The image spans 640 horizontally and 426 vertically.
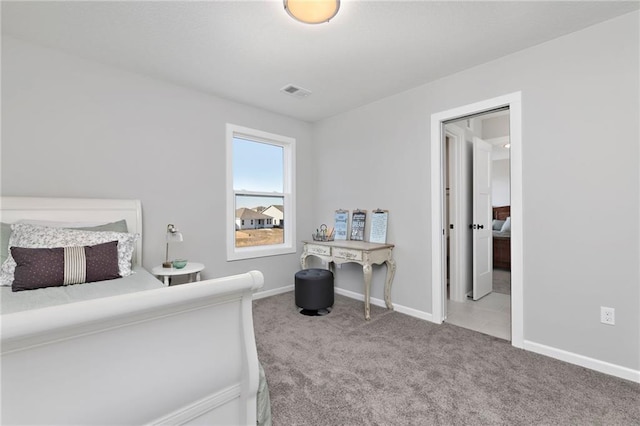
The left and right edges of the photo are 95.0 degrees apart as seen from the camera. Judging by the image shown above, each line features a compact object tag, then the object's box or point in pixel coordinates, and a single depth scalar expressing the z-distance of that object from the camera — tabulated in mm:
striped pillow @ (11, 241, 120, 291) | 1793
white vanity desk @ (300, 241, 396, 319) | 3016
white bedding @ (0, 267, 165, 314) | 1511
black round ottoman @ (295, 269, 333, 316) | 3043
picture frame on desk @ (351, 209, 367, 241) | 3613
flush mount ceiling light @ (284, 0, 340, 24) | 1745
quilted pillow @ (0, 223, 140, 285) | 1896
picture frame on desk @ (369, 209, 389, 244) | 3389
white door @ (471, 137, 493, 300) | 3652
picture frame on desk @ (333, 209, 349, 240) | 3793
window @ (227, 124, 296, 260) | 3525
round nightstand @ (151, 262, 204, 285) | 2562
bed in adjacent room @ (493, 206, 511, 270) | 5180
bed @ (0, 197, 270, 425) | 789
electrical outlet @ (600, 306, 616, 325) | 2012
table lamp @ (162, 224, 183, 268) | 2721
